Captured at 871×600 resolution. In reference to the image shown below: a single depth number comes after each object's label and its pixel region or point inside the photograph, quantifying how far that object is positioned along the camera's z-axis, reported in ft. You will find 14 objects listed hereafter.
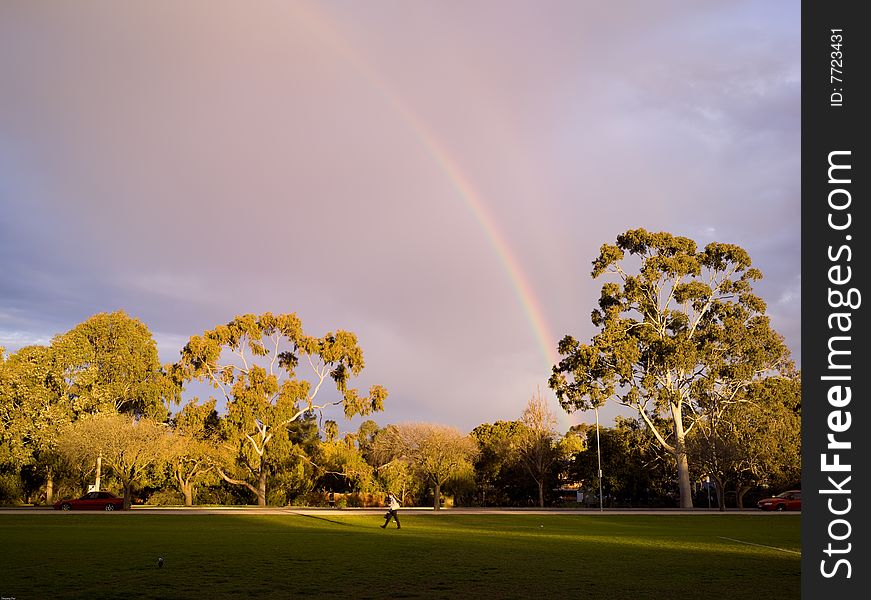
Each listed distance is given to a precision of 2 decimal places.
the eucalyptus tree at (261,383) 214.28
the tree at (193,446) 197.67
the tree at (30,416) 197.47
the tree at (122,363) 232.32
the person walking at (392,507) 108.27
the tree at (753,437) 186.09
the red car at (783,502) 185.26
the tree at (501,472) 246.88
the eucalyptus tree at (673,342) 199.52
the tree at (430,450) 207.41
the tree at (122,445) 175.63
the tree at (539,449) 241.96
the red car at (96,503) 173.47
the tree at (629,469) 232.53
